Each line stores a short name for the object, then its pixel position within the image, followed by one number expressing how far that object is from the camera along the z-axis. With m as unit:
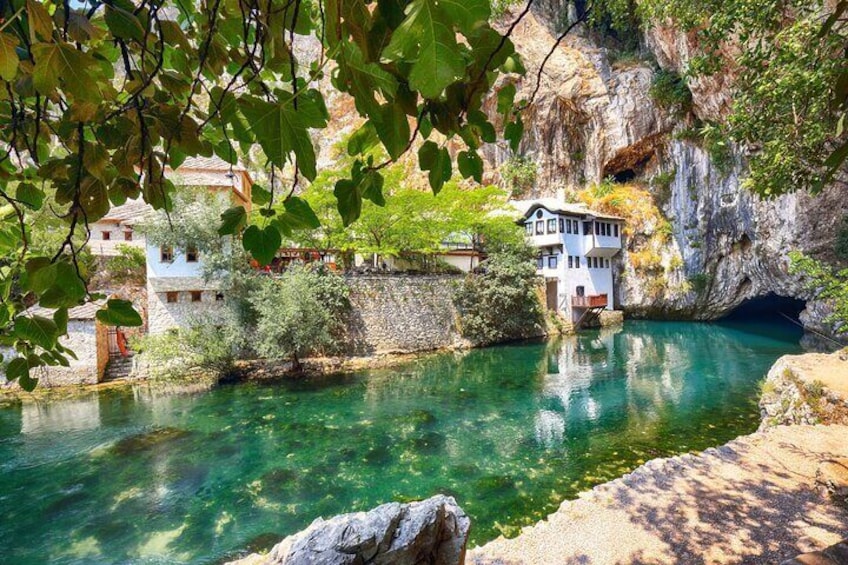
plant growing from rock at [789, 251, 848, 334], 6.93
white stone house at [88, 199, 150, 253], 14.93
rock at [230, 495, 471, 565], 3.12
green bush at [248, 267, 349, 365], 12.70
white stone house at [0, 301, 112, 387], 11.81
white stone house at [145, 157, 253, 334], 13.71
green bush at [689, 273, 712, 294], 21.52
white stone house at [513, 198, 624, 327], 22.03
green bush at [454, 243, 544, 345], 17.86
